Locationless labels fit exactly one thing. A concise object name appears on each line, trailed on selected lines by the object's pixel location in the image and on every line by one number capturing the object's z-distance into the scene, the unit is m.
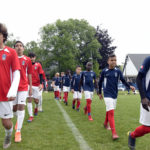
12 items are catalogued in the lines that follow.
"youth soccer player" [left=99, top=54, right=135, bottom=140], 5.56
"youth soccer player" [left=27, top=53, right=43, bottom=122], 8.04
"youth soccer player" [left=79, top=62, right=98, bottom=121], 8.24
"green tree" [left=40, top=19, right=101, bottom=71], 51.62
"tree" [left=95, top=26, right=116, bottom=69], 55.31
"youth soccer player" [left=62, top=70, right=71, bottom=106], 15.06
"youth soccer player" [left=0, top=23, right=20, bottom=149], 3.73
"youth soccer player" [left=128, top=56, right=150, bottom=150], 3.46
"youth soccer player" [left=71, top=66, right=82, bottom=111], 10.79
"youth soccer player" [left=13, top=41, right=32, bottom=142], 5.16
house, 59.26
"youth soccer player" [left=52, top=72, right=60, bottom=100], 18.48
